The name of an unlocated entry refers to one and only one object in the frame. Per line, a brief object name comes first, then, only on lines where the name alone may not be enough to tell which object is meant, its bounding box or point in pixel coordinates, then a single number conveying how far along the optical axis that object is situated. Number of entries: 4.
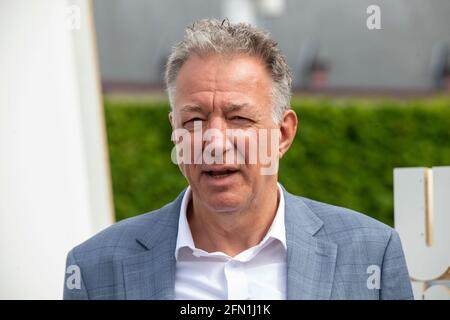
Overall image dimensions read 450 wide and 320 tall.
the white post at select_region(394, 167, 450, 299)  4.38
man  3.63
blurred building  12.20
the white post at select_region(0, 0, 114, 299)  4.78
